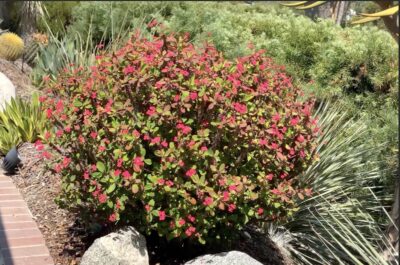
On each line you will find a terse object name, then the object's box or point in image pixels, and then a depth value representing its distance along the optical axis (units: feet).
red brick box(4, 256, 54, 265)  12.46
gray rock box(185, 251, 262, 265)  11.21
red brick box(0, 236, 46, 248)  13.23
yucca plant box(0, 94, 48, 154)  18.52
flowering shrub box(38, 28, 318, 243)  11.42
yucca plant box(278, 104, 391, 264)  15.92
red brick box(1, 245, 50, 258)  12.79
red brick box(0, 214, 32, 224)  14.44
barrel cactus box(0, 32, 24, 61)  29.76
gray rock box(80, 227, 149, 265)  11.50
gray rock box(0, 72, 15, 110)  22.09
